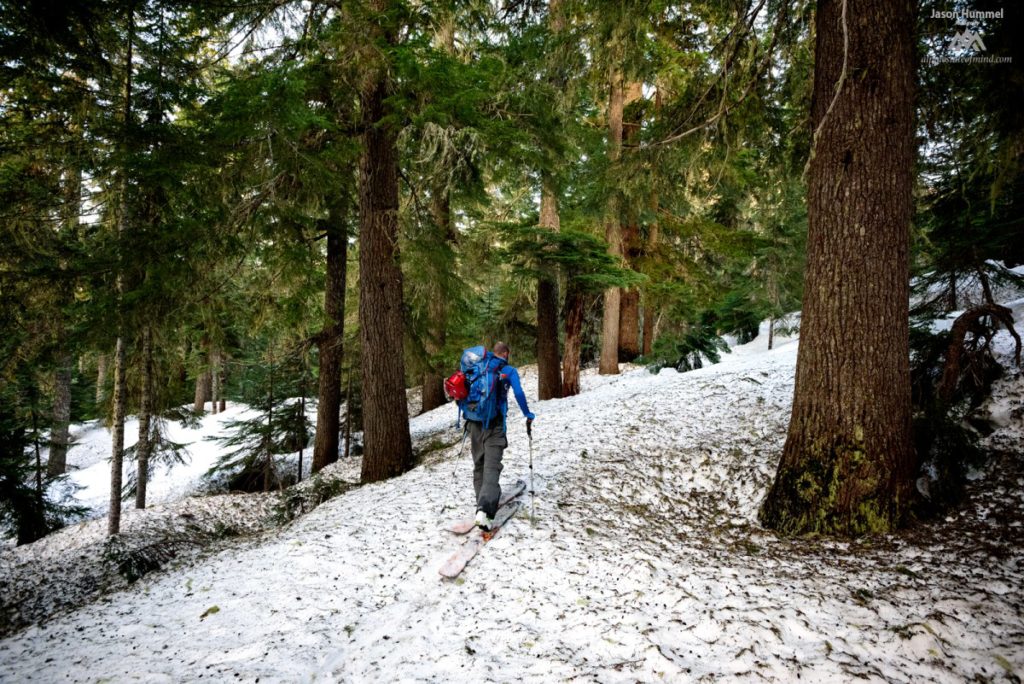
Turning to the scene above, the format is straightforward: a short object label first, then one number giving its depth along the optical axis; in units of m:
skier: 5.09
